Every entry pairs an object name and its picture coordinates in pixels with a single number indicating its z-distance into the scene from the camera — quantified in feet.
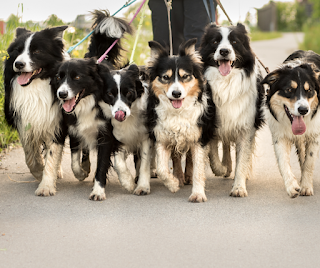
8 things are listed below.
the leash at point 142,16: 17.53
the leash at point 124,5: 18.71
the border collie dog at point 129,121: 15.15
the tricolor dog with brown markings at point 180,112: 14.97
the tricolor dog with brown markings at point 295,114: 14.89
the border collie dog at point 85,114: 14.89
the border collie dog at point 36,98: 15.21
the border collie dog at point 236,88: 15.57
